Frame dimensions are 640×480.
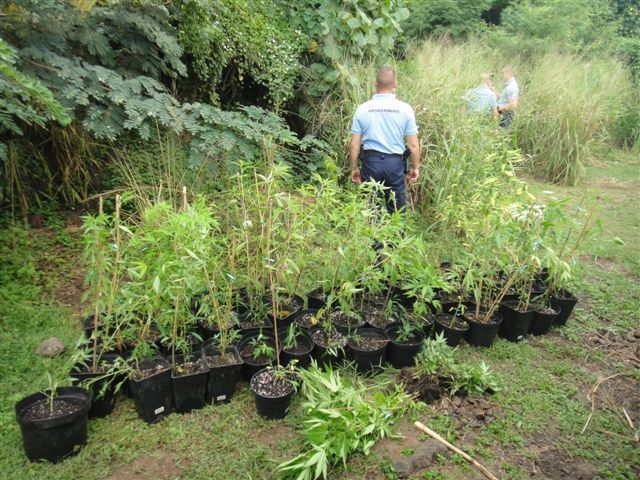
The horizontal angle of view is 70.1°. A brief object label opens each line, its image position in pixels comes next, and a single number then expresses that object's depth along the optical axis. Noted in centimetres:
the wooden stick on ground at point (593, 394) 271
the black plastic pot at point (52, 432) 218
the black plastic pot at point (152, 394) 247
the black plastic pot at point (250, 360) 282
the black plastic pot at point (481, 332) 338
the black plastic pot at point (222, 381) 264
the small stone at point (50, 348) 301
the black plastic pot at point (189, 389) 256
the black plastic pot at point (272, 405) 255
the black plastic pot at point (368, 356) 299
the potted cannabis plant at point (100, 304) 242
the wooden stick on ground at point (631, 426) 257
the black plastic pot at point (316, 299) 353
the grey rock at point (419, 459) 227
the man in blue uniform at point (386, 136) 434
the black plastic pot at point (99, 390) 248
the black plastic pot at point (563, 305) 373
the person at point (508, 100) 792
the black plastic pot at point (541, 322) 361
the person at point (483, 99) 600
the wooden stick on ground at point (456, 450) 228
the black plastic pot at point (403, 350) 305
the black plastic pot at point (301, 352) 287
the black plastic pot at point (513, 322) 350
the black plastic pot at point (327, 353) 295
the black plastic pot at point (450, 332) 331
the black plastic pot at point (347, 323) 317
